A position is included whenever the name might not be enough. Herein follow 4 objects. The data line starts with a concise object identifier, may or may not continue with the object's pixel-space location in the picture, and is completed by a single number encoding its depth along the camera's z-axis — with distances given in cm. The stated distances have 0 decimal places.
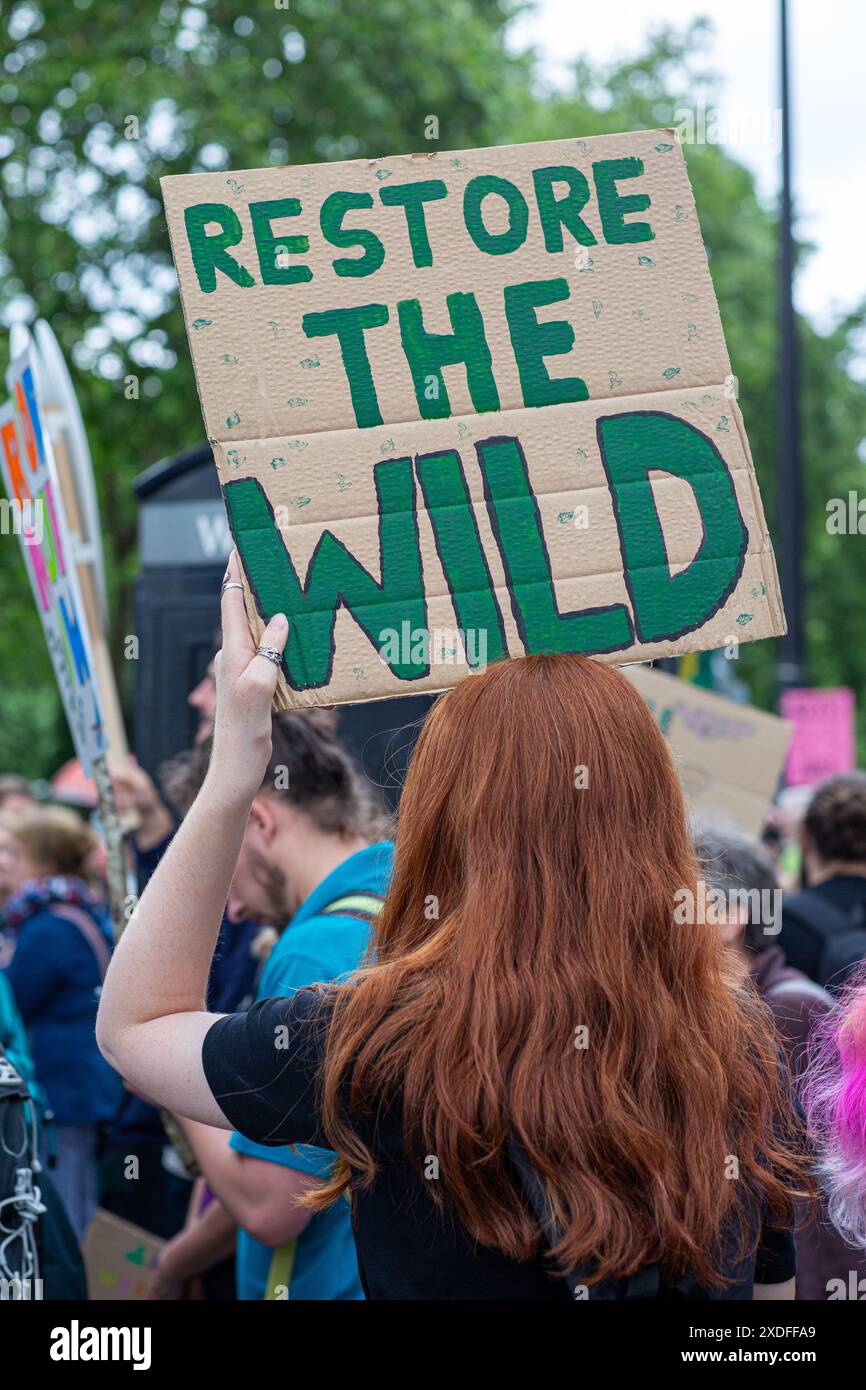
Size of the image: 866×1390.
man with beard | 231
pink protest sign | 1039
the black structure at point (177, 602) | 446
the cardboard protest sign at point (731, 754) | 432
